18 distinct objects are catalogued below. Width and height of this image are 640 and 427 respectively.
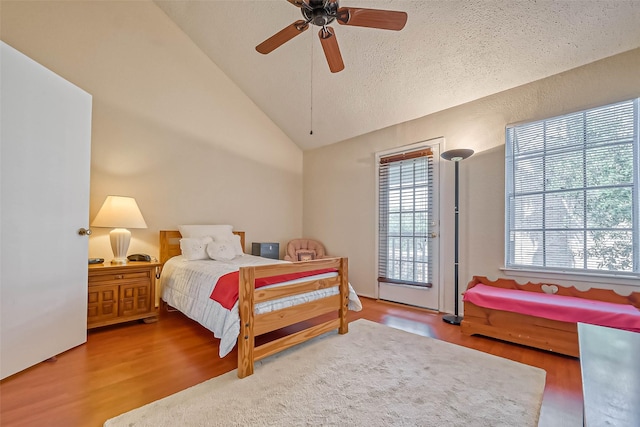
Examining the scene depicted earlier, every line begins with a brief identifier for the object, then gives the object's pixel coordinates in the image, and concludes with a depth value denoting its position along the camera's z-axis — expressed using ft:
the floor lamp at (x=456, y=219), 10.11
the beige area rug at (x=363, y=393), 4.99
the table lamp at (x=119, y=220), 9.57
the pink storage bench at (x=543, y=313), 7.40
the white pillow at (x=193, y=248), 10.91
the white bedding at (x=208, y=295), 6.45
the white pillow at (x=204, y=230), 12.00
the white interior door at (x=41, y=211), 6.32
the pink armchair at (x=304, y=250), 15.80
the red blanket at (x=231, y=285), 6.77
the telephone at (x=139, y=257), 10.37
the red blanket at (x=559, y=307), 7.07
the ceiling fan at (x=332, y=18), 5.82
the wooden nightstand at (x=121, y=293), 8.92
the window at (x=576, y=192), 8.24
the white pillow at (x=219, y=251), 11.05
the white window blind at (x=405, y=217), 12.35
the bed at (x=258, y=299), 6.41
